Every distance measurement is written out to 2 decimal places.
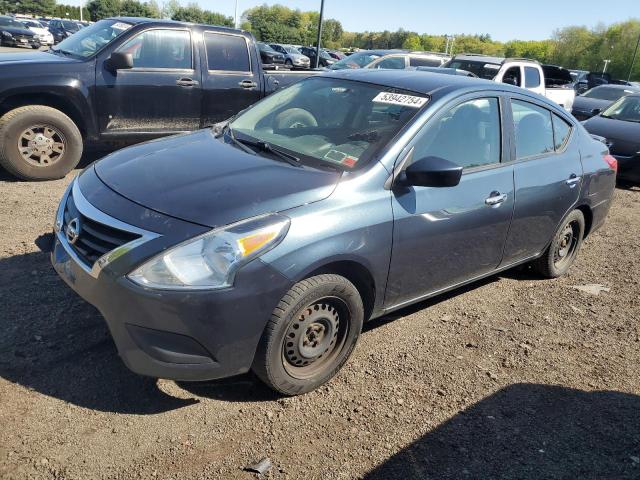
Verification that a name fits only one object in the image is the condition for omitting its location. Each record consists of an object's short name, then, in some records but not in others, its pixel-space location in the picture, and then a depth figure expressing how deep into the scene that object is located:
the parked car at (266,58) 8.95
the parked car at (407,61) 13.62
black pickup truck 5.92
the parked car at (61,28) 34.38
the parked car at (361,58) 13.63
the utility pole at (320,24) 18.88
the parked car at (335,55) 35.45
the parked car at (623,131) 9.05
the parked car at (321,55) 29.90
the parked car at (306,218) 2.49
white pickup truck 11.80
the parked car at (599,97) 14.77
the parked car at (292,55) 29.85
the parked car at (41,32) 31.34
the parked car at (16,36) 30.14
